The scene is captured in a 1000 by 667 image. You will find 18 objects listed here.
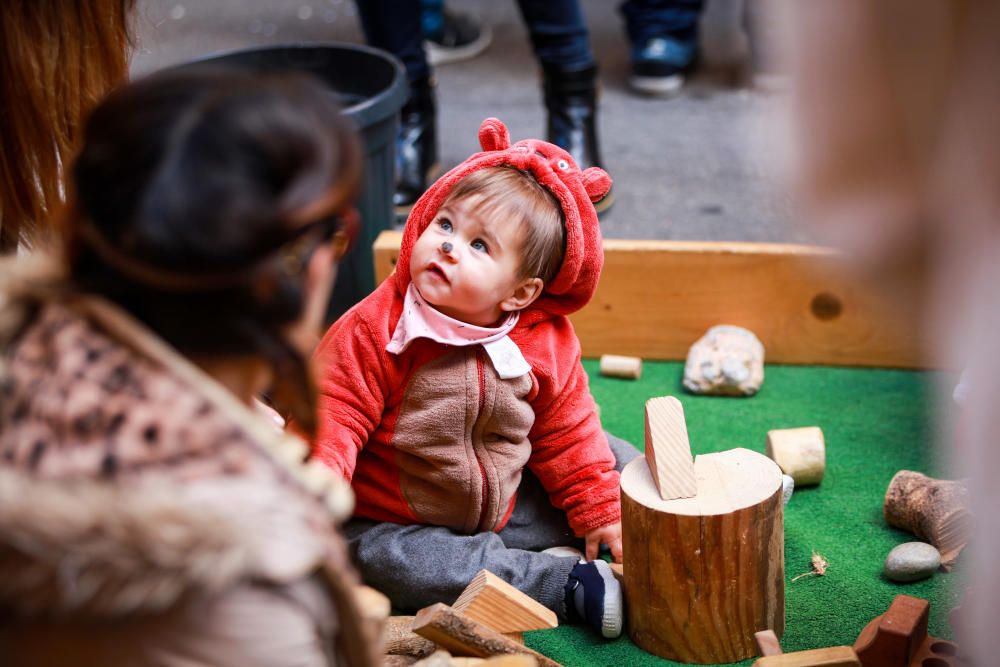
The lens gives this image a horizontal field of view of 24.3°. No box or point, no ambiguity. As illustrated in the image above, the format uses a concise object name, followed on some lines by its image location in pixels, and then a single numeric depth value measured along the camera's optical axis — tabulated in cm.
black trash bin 304
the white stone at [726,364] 293
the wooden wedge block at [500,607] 241
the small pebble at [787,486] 267
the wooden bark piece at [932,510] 259
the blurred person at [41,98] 249
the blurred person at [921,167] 156
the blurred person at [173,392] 176
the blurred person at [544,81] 346
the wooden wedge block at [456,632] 236
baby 252
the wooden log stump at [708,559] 241
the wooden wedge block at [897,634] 239
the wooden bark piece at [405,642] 241
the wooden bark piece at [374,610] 215
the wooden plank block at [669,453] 242
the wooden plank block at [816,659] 234
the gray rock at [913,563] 257
